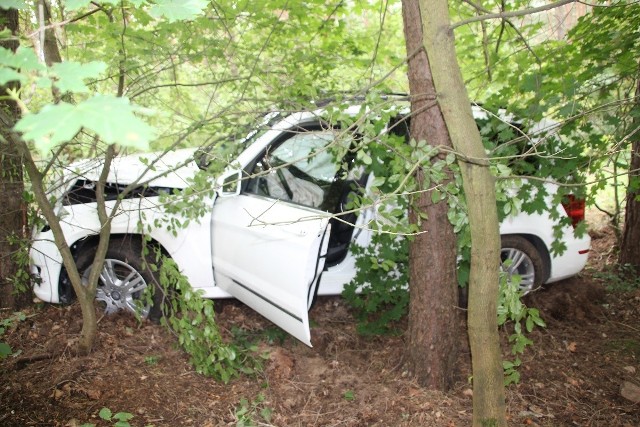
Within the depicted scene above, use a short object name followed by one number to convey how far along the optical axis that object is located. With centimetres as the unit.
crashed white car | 358
